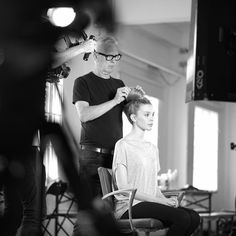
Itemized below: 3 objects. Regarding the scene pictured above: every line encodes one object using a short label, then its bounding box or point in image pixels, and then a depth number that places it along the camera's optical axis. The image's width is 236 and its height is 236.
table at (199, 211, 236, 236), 9.11
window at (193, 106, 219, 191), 12.16
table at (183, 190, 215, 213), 11.13
